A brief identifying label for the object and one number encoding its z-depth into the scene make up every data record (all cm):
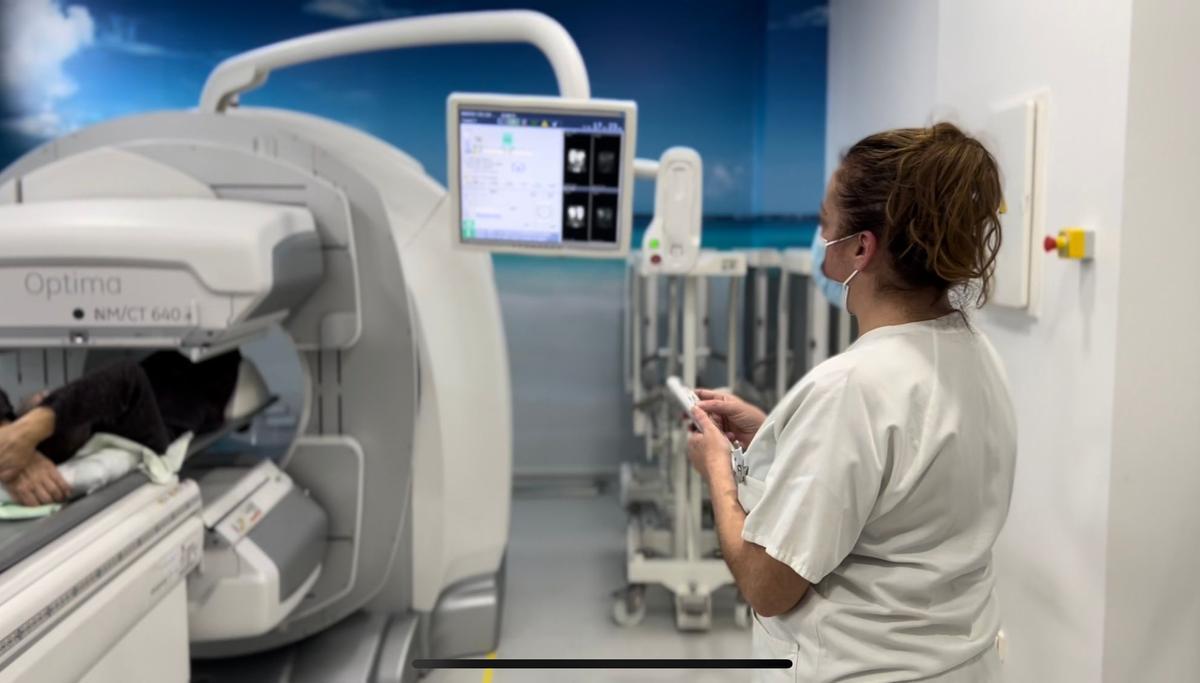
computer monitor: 225
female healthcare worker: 104
